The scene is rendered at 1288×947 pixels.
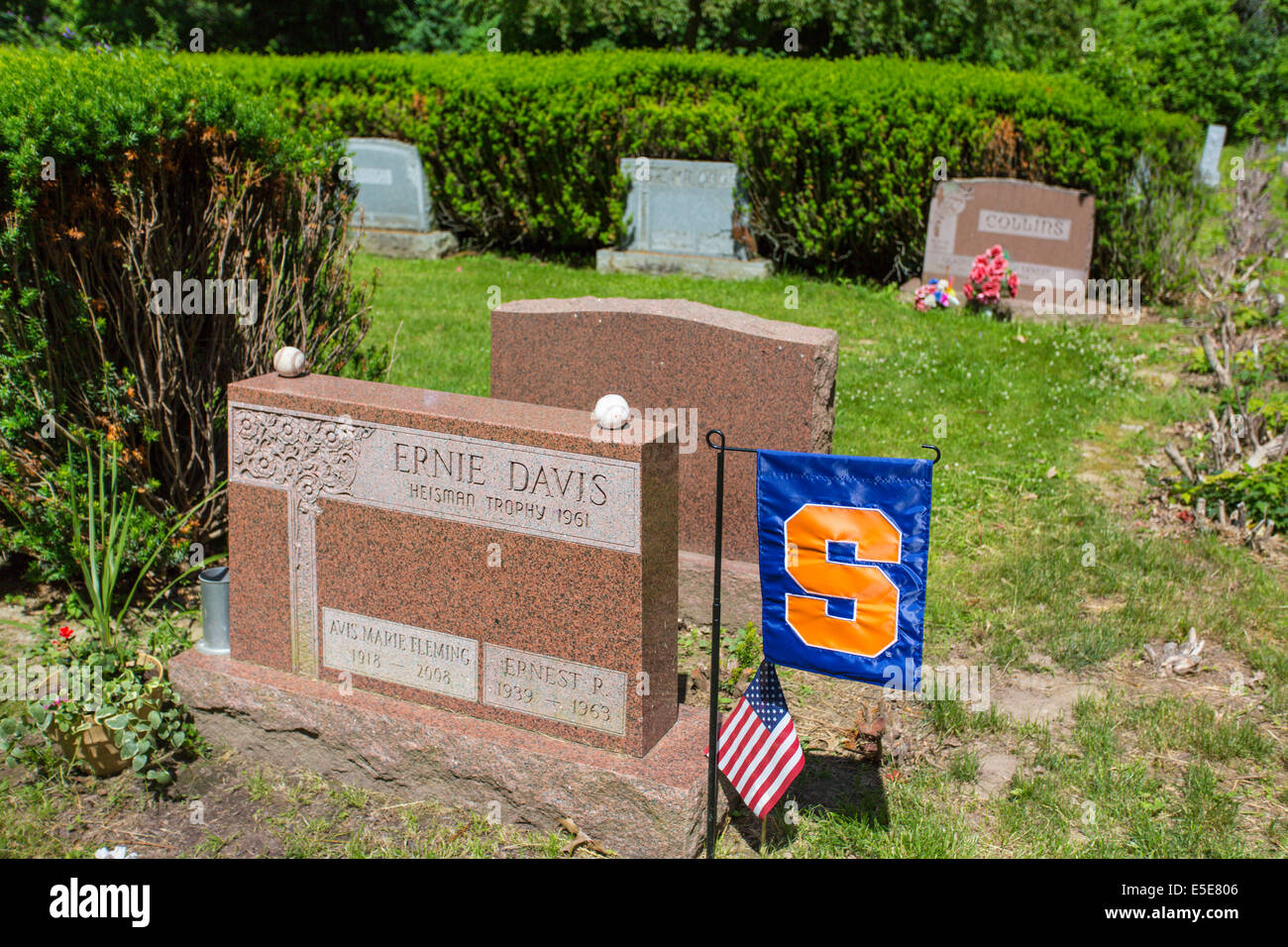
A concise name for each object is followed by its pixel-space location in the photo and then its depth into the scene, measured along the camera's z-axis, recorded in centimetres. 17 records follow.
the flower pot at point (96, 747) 435
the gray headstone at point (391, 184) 1333
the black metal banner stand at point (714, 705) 371
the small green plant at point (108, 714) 430
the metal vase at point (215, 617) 475
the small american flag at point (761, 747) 389
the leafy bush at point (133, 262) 504
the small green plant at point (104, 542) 481
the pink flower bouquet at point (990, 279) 1072
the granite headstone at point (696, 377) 530
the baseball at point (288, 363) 450
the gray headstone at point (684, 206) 1222
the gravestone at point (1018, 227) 1112
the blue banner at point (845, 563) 355
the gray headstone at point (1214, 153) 1969
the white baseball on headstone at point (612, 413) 375
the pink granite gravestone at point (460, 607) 385
